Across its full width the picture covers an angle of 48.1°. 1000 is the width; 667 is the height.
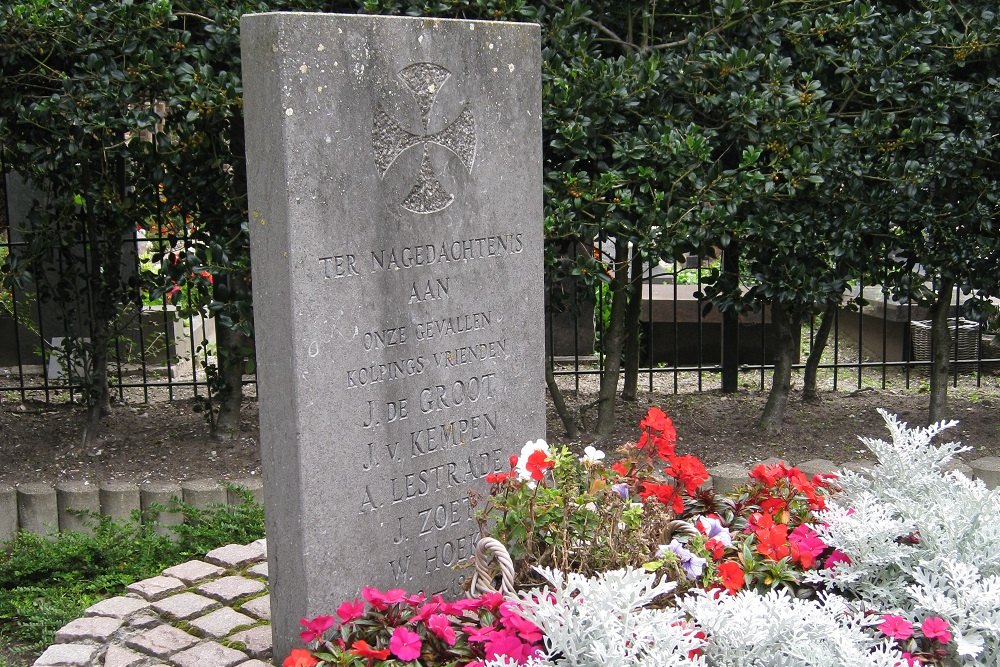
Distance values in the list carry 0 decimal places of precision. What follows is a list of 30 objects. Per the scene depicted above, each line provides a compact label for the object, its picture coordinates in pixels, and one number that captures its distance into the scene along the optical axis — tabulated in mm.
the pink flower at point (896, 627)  2863
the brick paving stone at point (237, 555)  4371
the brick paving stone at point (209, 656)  3484
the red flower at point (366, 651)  2926
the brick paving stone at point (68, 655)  3578
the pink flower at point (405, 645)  2898
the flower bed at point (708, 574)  2703
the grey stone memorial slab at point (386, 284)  3146
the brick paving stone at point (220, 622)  3744
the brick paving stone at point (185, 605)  3895
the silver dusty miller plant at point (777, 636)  2652
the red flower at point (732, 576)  3158
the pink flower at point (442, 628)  2921
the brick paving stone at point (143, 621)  3818
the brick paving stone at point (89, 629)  3748
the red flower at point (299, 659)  2846
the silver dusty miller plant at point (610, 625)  2594
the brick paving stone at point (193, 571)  4219
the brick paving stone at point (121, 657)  3523
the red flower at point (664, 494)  3549
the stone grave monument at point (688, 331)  9043
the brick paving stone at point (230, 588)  4039
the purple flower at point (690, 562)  3221
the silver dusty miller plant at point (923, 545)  2879
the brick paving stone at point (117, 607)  3908
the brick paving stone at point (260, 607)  3896
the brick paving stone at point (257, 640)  3572
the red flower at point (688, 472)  3561
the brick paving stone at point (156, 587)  4070
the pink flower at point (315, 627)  2998
